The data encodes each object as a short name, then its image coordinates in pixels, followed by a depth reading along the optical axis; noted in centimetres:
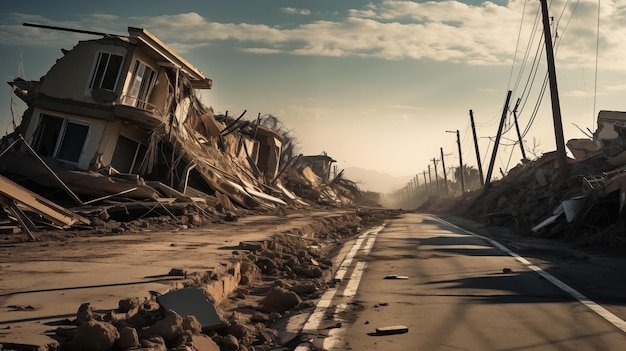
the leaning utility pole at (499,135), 4227
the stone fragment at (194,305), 575
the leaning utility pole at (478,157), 5494
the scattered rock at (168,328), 517
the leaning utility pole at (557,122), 2470
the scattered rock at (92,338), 464
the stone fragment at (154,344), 475
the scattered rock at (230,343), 558
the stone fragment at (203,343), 521
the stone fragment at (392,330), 601
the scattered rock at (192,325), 545
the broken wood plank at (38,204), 1201
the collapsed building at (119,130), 1952
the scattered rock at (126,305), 580
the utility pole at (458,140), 6857
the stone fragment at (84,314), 517
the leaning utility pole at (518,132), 4438
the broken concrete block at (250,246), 1182
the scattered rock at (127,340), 478
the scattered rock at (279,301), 752
